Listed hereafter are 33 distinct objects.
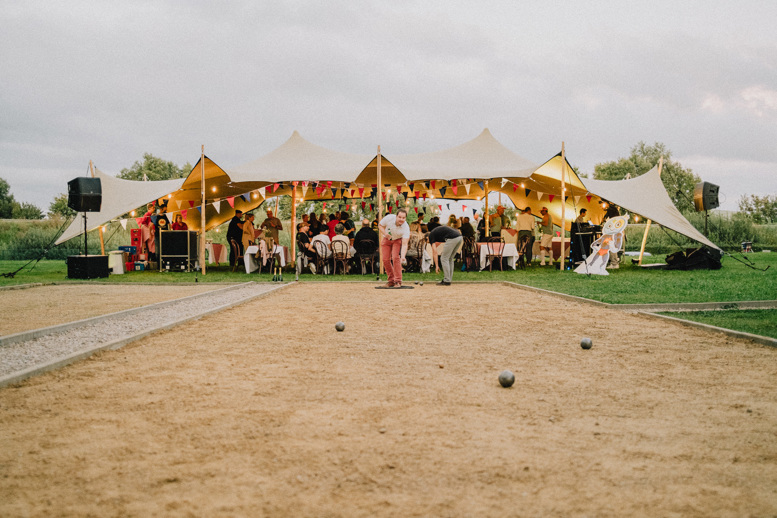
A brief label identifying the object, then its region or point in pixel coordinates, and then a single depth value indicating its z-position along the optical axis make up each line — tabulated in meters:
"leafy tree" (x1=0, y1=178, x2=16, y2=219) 57.38
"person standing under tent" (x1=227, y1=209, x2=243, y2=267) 17.05
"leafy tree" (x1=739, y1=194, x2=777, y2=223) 60.33
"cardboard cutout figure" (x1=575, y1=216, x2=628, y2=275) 13.92
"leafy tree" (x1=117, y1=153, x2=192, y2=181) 55.20
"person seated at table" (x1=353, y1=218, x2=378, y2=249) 14.80
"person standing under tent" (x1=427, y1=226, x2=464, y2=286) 11.91
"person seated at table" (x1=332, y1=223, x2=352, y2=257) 15.01
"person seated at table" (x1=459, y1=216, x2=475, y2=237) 16.89
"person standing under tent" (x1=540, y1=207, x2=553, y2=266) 18.75
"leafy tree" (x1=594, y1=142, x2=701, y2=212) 57.38
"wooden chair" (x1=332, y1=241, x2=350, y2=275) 15.09
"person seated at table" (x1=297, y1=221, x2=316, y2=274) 15.22
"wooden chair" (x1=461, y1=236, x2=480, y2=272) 16.62
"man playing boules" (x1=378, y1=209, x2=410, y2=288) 11.42
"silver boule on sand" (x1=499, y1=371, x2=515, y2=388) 3.73
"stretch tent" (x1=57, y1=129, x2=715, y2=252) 15.35
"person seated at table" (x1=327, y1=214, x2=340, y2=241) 16.72
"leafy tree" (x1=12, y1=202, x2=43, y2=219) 57.31
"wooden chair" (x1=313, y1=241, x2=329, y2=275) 15.12
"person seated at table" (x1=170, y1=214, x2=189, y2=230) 18.12
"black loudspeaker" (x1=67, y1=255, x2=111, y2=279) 14.33
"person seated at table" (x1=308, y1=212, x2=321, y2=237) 16.61
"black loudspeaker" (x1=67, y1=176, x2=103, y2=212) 13.84
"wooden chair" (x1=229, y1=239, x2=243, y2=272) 17.19
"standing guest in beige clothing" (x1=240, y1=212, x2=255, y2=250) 16.75
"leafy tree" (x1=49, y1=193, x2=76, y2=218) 55.06
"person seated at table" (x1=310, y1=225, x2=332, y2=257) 15.08
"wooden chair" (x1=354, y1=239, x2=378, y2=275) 14.92
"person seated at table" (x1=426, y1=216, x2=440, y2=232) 16.28
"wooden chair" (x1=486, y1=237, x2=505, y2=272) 16.22
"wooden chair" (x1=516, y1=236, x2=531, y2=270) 17.69
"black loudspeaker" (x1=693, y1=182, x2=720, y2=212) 16.62
